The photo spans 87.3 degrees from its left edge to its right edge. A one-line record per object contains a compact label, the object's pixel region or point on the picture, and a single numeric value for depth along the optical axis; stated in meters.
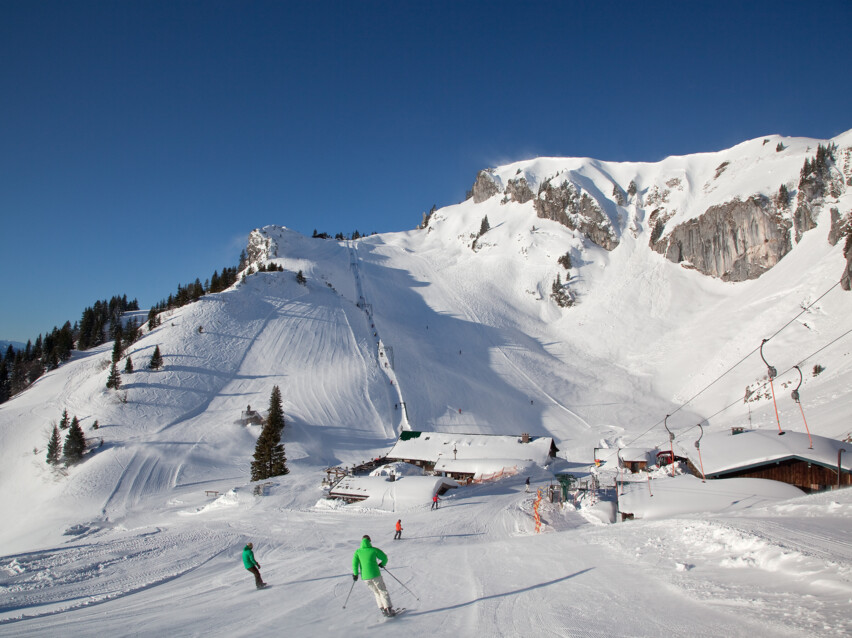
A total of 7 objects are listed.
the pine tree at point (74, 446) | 33.97
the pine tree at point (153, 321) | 57.91
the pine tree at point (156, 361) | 47.34
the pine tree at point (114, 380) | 43.88
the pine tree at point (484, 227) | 122.86
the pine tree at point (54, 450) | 34.25
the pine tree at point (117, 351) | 49.27
